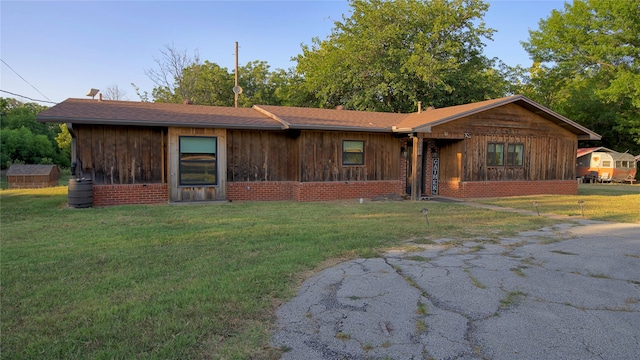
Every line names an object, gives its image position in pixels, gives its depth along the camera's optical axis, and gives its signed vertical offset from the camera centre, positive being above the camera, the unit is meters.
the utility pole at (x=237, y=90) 19.84 +3.74
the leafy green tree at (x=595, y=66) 27.33 +8.01
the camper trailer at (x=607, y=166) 29.91 +0.27
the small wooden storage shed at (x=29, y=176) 20.59 -0.64
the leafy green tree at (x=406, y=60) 24.64 +6.98
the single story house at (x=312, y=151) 12.19 +0.56
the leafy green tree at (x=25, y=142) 30.38 +1.67
